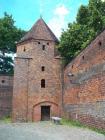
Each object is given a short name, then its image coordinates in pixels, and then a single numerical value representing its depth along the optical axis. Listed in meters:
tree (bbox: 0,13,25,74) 17.86
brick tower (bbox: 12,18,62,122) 11.79
